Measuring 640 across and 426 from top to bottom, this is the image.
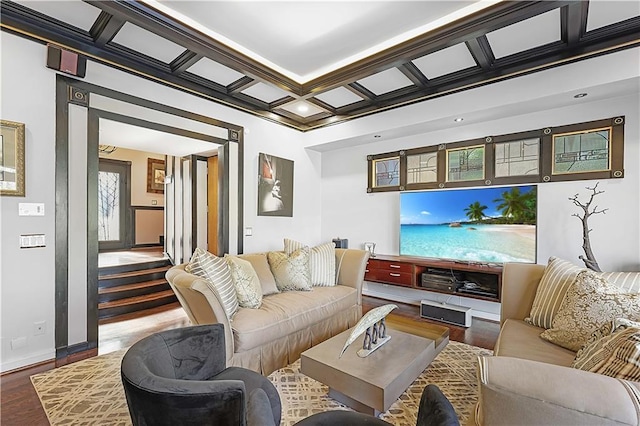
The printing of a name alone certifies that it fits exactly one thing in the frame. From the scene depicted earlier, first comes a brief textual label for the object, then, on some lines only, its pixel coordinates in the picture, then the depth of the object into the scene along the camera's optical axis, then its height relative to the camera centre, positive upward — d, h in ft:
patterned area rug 6.20 -4.30
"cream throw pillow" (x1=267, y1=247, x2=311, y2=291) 10.67 -2.19
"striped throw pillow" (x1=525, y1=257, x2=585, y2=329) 6.77 -1.86
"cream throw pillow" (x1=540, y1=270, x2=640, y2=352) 5.40 -1.82
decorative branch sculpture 9.54 -0.46
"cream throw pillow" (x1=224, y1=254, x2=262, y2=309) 8.71 -2.23
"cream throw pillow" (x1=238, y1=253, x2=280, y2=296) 10.24 -2.19
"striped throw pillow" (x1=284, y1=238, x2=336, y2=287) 11.55 -2.07
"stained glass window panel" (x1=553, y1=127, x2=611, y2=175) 10.22 +2.16
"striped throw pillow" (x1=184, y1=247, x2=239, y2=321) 7.89 -1.75
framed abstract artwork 14.47 +1.23
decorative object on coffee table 6.36 -2.83
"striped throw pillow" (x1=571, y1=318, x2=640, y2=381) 3.26 -1.72
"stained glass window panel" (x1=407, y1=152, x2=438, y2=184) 13.88 +2.07
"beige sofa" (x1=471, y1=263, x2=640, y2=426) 2.80 -1.81
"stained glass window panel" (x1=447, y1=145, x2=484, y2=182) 12.66 +2.09
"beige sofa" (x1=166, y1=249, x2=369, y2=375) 7.30 -3.14
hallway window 22.71 +0.16
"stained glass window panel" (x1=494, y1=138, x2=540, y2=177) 11.46 +2.14
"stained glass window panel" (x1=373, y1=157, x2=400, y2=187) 15.03 +2.03
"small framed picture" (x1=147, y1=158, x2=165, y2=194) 25.62 +2.95
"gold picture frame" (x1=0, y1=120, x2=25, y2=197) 7.75 +1.32
